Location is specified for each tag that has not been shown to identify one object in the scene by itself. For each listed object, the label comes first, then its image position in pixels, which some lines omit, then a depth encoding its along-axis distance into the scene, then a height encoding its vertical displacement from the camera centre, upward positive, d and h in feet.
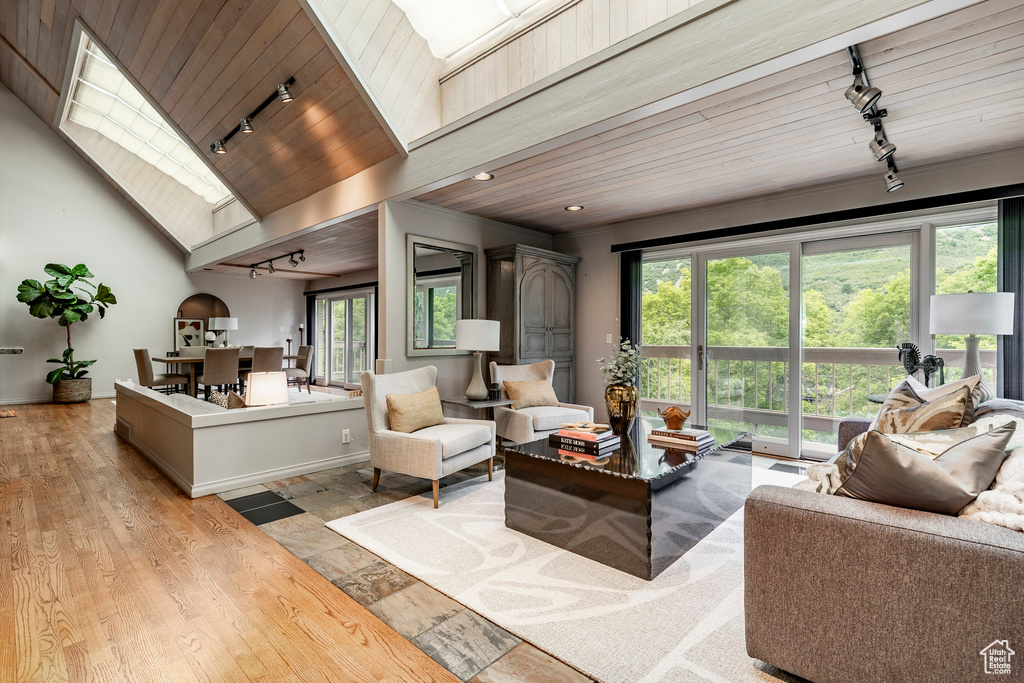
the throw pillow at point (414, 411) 10.89 -1.74
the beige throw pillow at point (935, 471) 4.43 -1.25
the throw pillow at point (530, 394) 14.48 -1.75
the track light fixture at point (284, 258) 24.03 +4.02
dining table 21.30 -1.40
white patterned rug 5.40 -3.58
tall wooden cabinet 16.33 +1.07
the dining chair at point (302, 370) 27.20 -1.89
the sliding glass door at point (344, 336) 30.86 +0.02
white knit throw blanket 4.07 -1.44
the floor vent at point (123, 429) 15.97 -3.19
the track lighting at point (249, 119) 12.51 +6.42
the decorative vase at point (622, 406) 9.78 -1.41
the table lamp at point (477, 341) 13.73 -0.13
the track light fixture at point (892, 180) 10.57 +3.44
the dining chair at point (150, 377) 20.77 -1.86
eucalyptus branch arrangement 9.75 -0.64
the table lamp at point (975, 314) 9.55 +0.46
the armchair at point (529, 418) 13.30 -2.32
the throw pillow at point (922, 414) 6.50 -1.12
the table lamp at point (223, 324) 28.35 +0.73
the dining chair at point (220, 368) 21.86 -1.44
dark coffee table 7.22 -2.70
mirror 14.46 +1.47
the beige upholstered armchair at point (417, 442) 10.05 -2.29
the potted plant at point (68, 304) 23.39 +1.61
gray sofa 3.89 -2.23
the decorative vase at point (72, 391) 24.40 -2.76
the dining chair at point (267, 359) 23.80 -1.11
